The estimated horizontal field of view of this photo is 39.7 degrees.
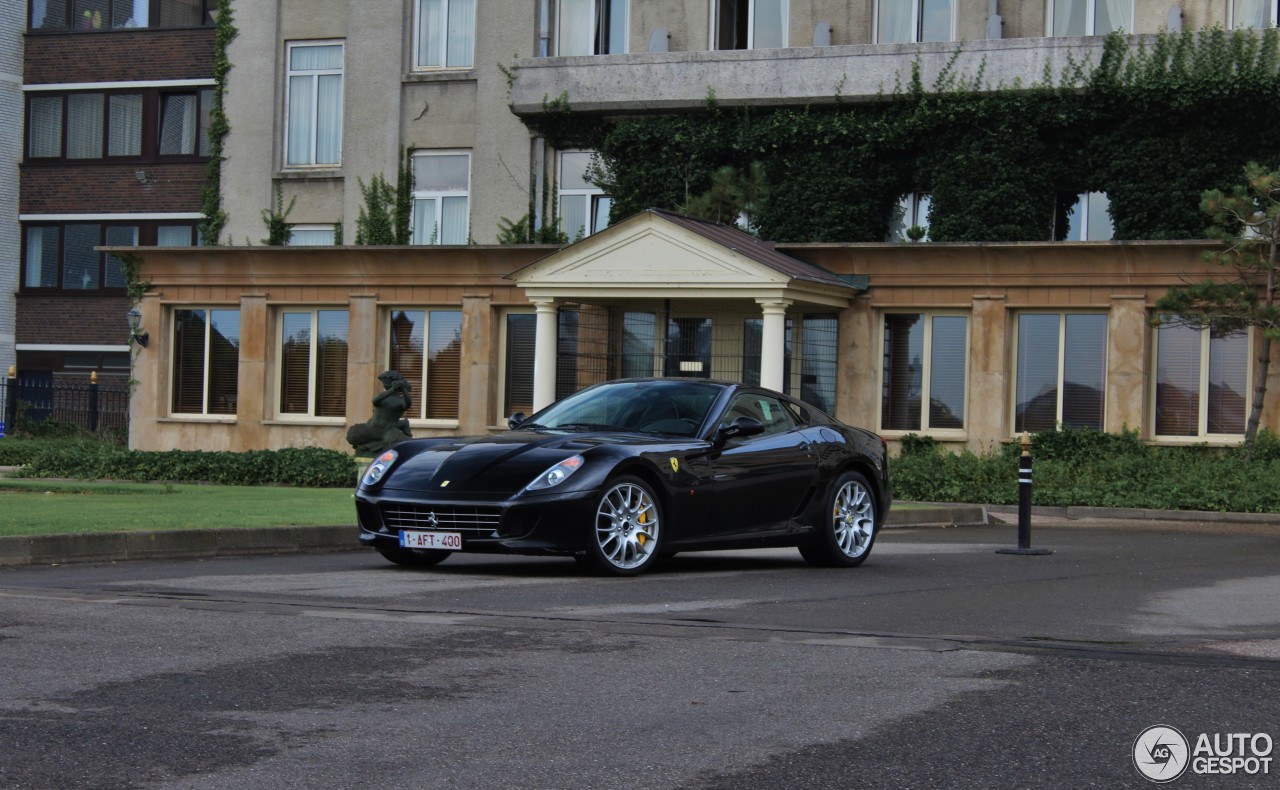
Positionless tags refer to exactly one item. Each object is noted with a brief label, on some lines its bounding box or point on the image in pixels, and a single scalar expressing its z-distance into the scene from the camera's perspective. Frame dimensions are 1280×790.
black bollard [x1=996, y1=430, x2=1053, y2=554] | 15.82
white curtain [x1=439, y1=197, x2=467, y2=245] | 37.06
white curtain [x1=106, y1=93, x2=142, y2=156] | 43.81
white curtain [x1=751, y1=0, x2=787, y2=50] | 35.31
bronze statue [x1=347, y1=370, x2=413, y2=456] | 23.98
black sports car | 11.78
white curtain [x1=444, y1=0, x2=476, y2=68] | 36.91
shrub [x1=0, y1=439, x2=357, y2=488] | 25.53
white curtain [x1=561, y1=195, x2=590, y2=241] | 36.31
